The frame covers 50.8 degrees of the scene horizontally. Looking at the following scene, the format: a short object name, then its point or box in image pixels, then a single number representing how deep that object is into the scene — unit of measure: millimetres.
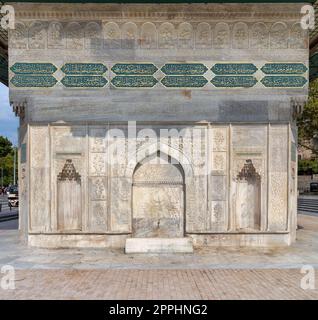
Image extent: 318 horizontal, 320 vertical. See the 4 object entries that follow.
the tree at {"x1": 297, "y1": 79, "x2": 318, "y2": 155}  30325
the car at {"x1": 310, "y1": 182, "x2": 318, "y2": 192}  40344
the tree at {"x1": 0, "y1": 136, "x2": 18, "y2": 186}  59688
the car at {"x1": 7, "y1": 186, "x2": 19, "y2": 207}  27825
